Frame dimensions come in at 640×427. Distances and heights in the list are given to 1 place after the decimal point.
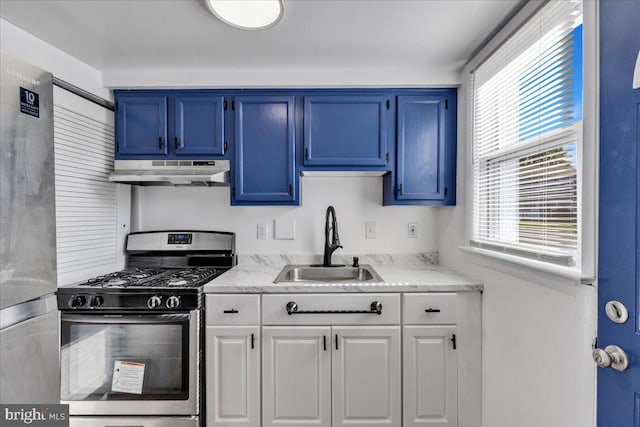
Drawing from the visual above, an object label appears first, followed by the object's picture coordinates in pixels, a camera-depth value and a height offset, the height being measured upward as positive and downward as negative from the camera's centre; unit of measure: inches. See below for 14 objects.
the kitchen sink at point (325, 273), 86.1 -18.2
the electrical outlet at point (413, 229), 92.0 -5.7
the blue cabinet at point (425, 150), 80.2 +15.9
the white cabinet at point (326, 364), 65.4 -33.3
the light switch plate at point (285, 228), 91.9 -5.4
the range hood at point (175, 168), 78.5 +11.1
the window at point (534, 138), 42.4 +12.3
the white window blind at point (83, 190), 67.2 +4.8
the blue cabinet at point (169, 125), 80.4 +22.7
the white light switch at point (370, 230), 92.0 -6.0
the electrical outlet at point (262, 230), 92.4 -6.0
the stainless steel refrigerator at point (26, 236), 42.0 -3.7
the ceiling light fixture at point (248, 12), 52.9 +35.8
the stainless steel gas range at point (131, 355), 63.4 -30.5
